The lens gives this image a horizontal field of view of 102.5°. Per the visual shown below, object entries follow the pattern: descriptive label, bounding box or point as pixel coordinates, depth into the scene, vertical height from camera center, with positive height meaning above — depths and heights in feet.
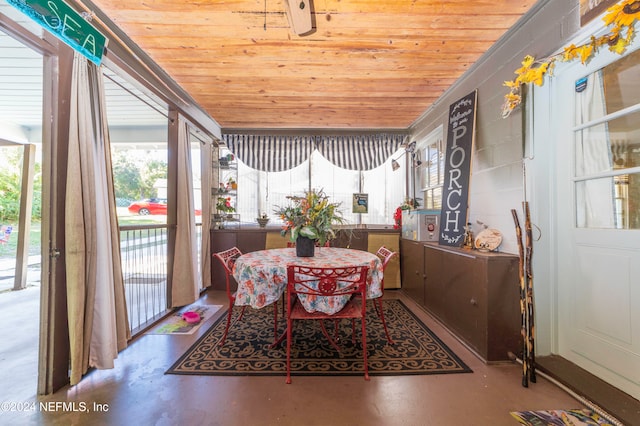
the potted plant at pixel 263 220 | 14.02 -0.25
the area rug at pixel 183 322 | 8.62 -3.81
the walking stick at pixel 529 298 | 5.73 -1.92
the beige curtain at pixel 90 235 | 5.65 -0.39
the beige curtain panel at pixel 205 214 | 12.85 +0.13
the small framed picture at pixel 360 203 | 14.96 +0.70
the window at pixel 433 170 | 11.55 +2.14
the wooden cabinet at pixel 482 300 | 6.70 -2.42
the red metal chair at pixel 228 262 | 7.63 -1.49
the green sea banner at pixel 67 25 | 4.62 +3.87
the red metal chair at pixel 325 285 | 5.99 -1.69
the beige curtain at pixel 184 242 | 10.23 -1.01
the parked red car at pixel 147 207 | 14.51 +0.59
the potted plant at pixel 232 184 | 14.48 +1.82
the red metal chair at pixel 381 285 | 7.65 -2.00
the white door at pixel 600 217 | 5.10 -0.10
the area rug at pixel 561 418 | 4.68 -3.85
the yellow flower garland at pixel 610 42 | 3.92 +2.94
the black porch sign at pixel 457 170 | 8.80 +1.61
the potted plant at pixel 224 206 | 13.79 +0.57
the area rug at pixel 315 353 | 6.46 -3.88
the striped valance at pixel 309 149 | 14.90 +3.88
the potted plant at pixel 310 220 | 7.66 -0.15
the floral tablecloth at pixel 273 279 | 6.27 -1.65
